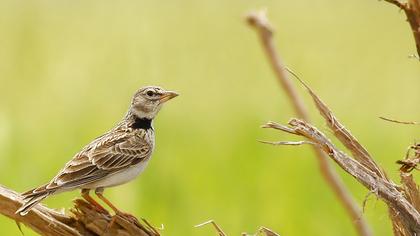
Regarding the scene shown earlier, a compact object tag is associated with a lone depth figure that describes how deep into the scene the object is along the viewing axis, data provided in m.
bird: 8.59
